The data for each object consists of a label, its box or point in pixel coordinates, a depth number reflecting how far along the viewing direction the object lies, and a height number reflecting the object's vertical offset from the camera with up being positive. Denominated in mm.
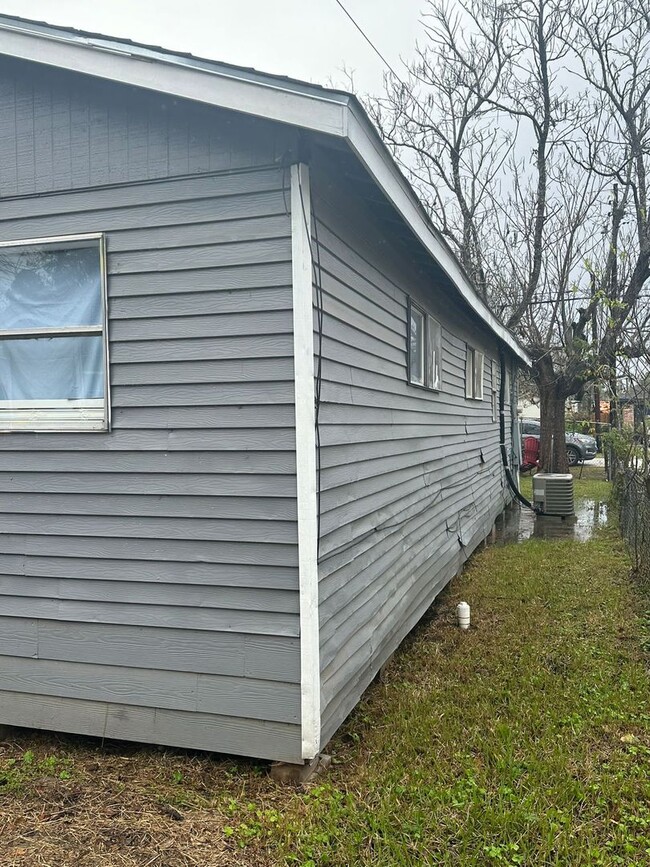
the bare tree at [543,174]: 15602 +6486
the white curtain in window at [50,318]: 3619 +585
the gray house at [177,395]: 3236 +149
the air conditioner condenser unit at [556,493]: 11781 -1261
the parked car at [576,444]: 22500 -789
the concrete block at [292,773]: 3229 -1697
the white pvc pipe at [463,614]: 5691 -1635
